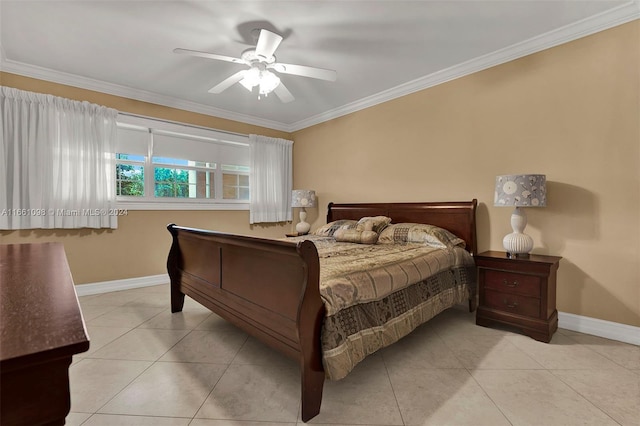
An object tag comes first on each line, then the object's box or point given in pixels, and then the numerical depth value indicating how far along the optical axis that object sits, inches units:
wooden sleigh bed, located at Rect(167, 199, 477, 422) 58.1
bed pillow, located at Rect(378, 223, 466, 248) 114.8
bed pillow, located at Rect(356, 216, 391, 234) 130.1
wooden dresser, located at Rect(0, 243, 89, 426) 18.2
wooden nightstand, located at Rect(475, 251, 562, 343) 93.0
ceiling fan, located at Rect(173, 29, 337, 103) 94.7
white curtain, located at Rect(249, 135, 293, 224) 191.5
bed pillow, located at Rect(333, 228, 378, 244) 124.5
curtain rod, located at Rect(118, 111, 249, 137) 150.3
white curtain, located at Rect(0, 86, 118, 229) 120.9
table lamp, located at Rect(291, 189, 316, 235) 183.3
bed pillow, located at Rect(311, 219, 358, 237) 149.8
